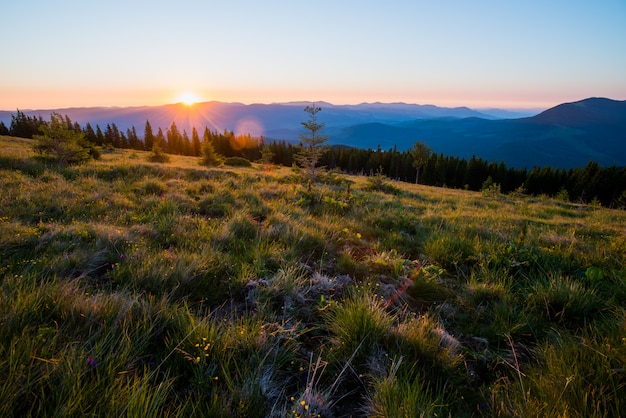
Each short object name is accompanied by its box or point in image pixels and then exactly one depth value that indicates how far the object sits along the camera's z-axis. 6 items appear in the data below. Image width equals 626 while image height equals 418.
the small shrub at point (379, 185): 16.37
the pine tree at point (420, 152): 57.44
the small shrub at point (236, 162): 42.84
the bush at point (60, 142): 11.09
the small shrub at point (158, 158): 28.32
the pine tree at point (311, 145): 16.66
